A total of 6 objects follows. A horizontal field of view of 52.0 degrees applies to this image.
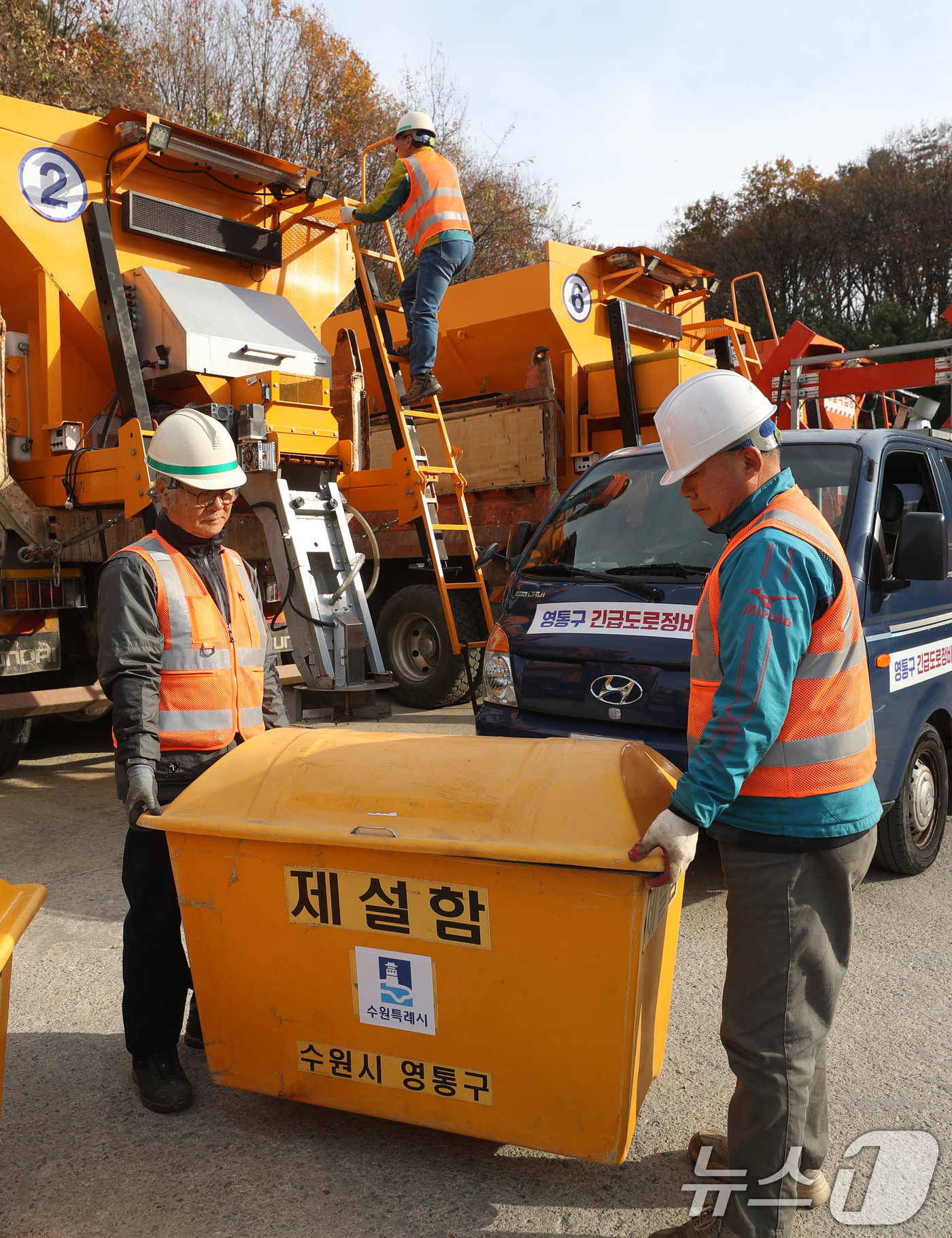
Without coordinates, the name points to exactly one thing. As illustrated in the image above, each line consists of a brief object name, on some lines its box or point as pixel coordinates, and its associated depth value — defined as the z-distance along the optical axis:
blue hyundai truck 3.68
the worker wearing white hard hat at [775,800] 1.90
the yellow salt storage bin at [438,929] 2.10
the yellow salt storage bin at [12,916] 1.88
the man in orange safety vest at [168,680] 2.59
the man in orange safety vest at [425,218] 6.29
